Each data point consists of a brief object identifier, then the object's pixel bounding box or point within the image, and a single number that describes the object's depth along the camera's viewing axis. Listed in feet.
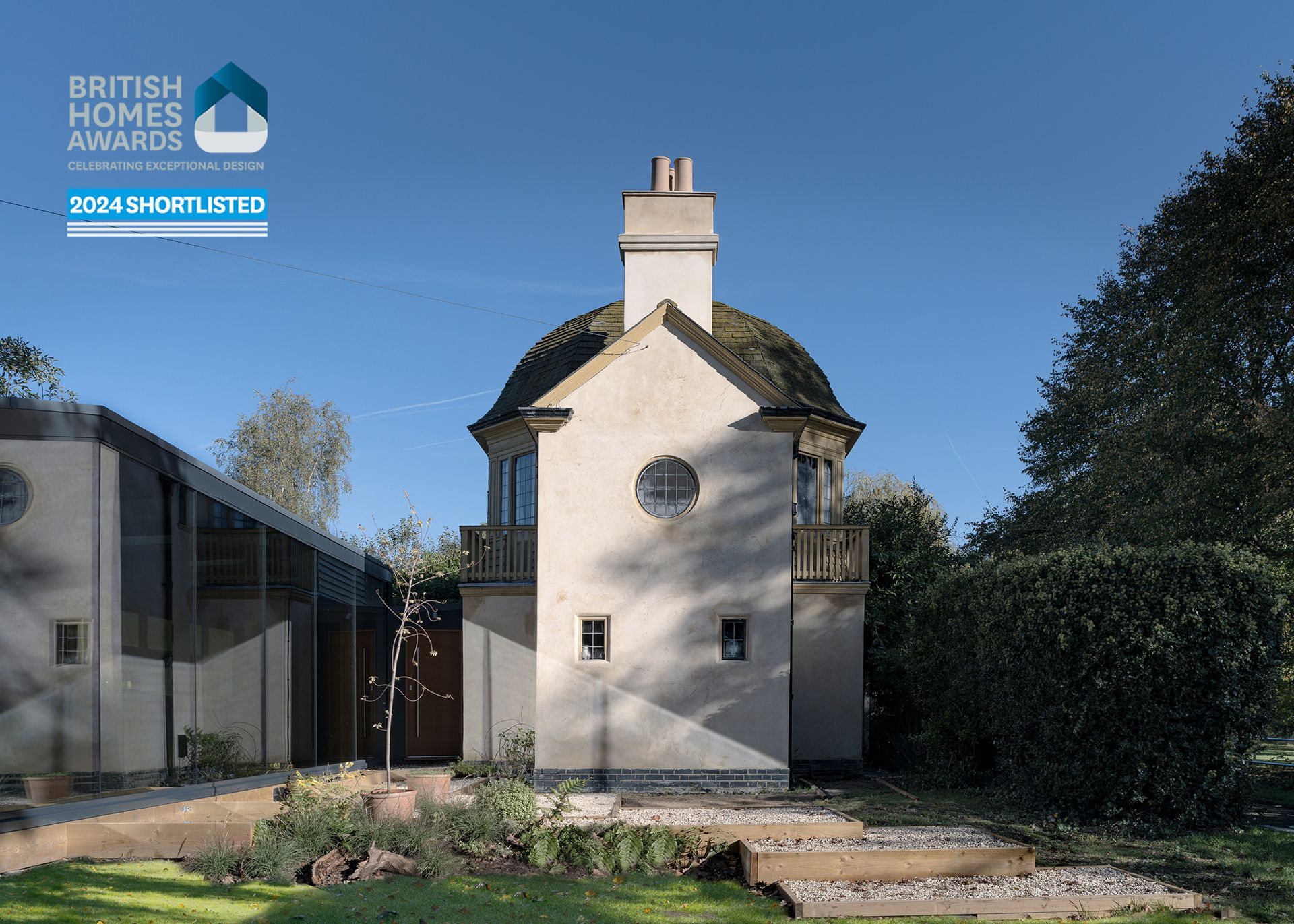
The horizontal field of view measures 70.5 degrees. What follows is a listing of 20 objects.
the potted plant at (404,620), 32.12
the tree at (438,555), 74.22
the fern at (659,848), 29.50
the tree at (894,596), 61.46
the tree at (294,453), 129.39
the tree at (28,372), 87.51
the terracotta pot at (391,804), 31.71
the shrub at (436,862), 27.81
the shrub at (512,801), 31.35
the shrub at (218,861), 26.99
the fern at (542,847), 29.27
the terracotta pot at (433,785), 37.06
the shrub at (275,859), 27.22
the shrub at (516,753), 51.34
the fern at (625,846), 29.12
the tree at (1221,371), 50.96
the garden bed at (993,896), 24.14
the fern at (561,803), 31.71
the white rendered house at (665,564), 46.03
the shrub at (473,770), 53.11
